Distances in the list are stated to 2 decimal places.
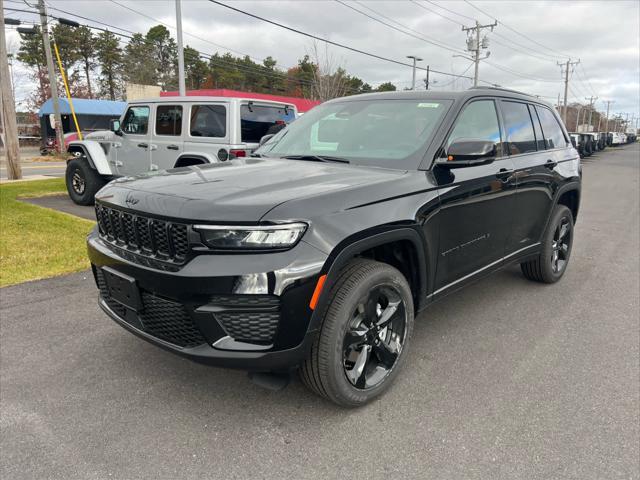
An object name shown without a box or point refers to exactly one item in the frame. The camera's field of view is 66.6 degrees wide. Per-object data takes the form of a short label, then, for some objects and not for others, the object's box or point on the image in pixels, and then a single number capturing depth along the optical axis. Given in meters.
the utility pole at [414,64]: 38.21
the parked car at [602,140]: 43.61
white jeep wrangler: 7.50
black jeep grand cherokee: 2.29
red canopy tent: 27.58
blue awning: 32.62
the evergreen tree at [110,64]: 53.53
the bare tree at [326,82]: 29.00
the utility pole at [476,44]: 41.41
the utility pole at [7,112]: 13.09
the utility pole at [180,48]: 16.88
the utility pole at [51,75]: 22.52
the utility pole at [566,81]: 61.34
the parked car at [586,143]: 33.09
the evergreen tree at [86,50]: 52.00
